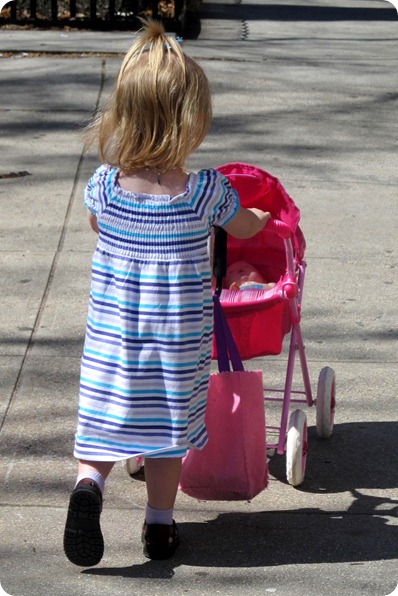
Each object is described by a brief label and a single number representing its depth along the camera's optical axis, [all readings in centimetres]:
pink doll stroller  597
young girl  513
